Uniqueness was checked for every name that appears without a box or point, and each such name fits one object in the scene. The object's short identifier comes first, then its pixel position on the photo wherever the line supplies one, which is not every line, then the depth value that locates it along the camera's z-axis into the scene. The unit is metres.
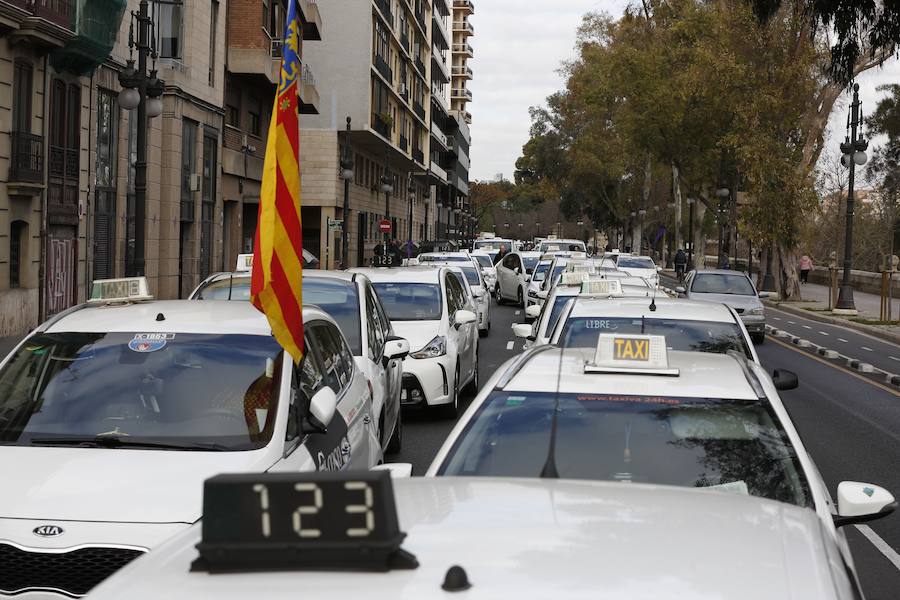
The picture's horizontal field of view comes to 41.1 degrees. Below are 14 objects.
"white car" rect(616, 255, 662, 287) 38.30
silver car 26.42
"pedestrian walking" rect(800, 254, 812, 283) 58.37
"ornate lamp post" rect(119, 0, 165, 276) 21.19
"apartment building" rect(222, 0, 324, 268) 39.94
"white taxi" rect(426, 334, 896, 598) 4.63
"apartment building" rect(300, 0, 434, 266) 59.34
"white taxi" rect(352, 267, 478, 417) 13.12
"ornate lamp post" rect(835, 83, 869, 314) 36.66
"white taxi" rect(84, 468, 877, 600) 2.22
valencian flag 6.34
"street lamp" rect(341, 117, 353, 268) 47.16
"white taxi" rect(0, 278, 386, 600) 4.89
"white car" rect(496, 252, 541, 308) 36.53
